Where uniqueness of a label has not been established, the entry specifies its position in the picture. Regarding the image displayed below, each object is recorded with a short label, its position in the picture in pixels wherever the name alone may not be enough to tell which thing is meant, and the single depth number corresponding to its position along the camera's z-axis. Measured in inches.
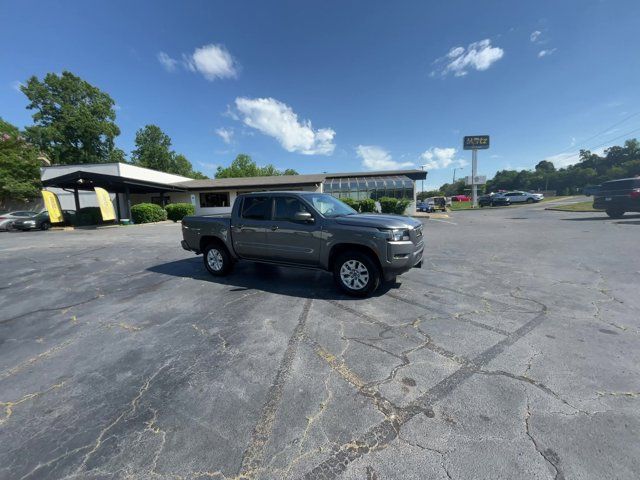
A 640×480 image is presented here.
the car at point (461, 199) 2541.8
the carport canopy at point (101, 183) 814.5
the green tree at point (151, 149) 2578.7
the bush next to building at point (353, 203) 1016.9
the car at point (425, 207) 1274.6
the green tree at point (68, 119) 1565.0
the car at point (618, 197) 586.6
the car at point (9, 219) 814.5
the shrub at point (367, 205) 986.7
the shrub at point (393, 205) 984.9
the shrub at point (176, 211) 1024.9
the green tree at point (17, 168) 1047.6
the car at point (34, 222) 827.1
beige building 1127.6
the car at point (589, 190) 2237.3
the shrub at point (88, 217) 920.9
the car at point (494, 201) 1546.5
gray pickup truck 188.9
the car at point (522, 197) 1604.3
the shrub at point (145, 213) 915.4
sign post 1765.5
